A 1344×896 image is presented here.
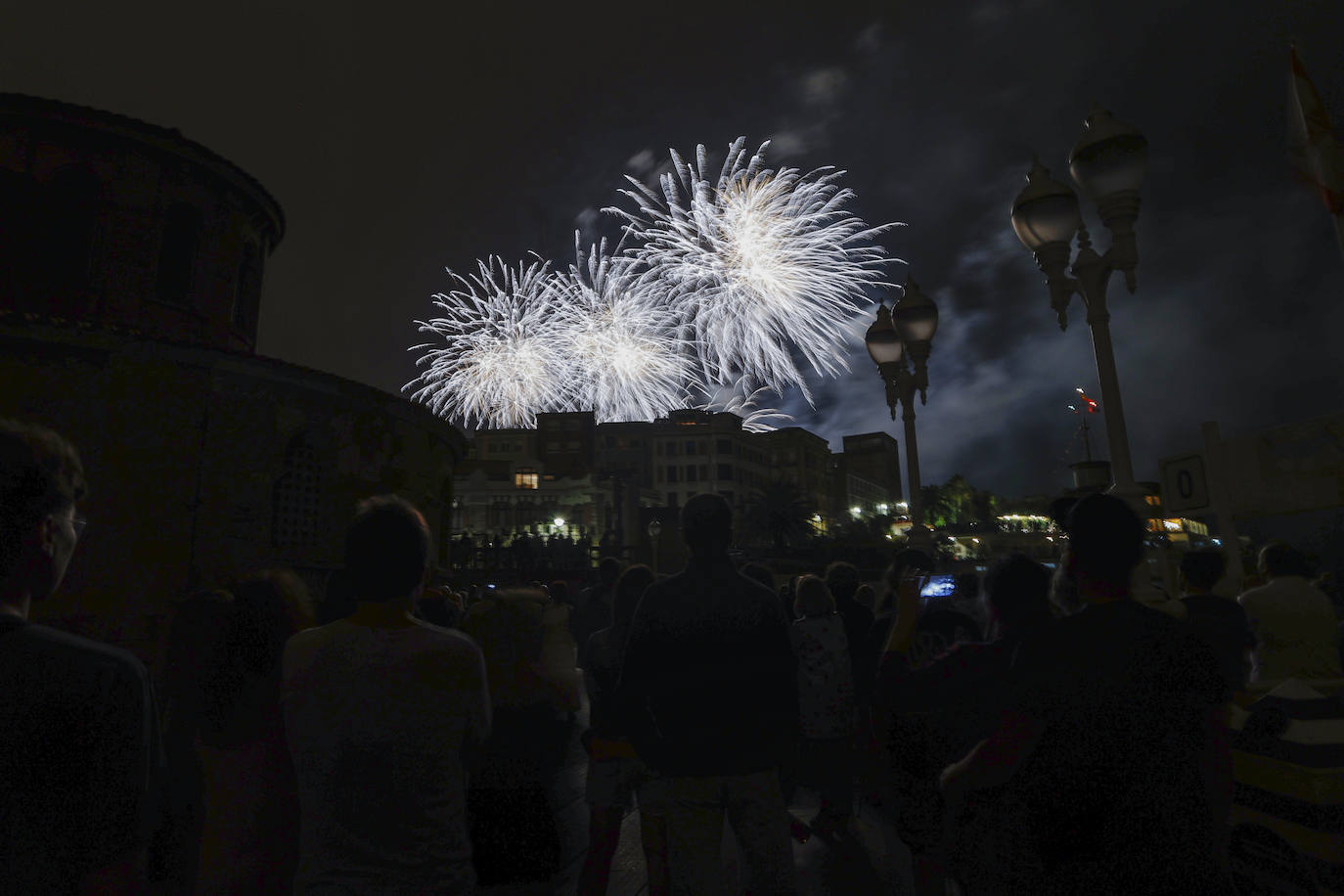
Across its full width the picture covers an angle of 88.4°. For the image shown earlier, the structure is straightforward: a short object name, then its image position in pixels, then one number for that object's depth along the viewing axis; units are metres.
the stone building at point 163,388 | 13.73
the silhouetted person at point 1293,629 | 4.83
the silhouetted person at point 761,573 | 6.77
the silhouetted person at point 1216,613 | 3.22
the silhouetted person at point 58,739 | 1.39
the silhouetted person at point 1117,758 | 2.03
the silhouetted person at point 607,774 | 3.48
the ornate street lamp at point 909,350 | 9.90
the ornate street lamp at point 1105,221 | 6.30
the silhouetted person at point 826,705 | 5.20
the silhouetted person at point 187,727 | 2.52
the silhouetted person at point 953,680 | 2.93
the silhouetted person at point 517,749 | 3.56
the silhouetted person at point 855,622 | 5.44
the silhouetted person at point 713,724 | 2.81
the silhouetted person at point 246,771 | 2.41
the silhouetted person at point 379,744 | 2.14
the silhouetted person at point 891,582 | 5.00
